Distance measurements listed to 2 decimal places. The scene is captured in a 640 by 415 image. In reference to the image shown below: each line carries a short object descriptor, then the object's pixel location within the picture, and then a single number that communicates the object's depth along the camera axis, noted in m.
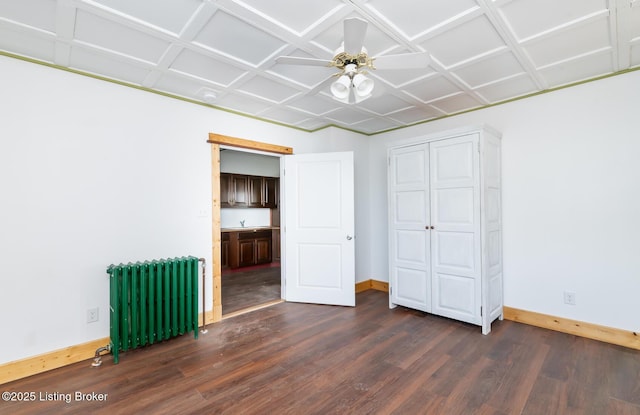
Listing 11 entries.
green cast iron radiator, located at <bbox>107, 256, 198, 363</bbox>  2.54
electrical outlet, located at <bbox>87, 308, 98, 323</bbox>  2.60
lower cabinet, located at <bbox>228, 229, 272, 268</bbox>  6.22
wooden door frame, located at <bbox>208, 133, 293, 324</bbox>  3.40
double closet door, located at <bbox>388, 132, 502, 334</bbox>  3.06
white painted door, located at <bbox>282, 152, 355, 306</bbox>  3.92
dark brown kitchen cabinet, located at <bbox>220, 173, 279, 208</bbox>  6.23
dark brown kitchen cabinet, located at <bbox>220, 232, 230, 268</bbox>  6.12
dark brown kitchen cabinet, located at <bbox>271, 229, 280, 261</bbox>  6.87
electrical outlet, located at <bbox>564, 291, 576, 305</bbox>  2.95
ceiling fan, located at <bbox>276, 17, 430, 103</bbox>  1.88
